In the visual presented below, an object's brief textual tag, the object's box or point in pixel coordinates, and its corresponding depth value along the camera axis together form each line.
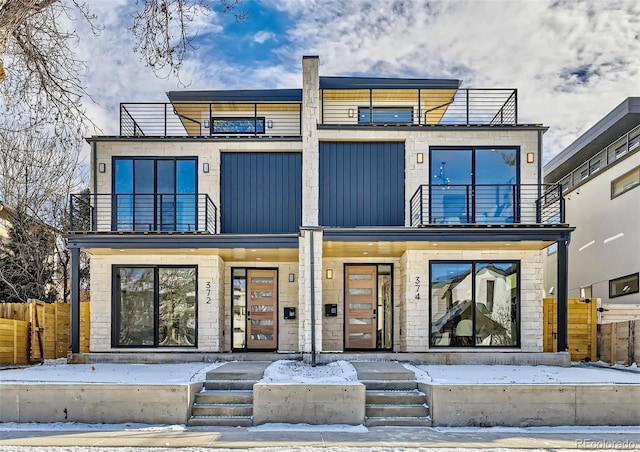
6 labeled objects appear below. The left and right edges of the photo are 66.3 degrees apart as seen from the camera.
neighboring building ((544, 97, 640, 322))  14.37
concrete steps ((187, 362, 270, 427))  7.71
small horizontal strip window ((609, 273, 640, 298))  14.26
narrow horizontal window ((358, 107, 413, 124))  15.03
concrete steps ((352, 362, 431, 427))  7.74
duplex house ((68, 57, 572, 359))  12.12
